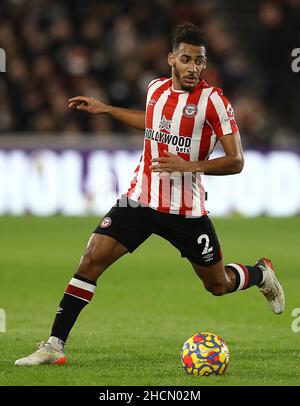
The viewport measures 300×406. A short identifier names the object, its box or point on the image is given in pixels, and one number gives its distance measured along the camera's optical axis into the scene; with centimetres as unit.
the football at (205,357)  1262
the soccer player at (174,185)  1362
